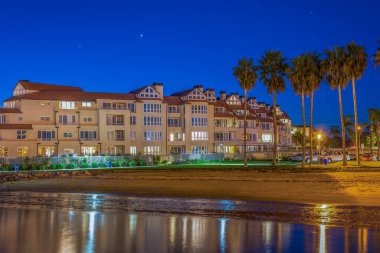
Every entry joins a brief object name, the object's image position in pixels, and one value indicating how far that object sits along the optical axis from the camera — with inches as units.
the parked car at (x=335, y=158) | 3240.7
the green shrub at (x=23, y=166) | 2448.3
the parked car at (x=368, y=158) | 3296.3
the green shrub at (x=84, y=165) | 2624.0
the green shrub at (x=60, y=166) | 2511.3
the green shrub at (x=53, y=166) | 2492.6
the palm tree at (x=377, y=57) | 2349.9
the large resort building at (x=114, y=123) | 3196.4
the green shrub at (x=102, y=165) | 2679.6
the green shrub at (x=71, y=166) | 2541.8
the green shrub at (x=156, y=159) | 2979.8
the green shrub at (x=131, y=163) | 2783.5
